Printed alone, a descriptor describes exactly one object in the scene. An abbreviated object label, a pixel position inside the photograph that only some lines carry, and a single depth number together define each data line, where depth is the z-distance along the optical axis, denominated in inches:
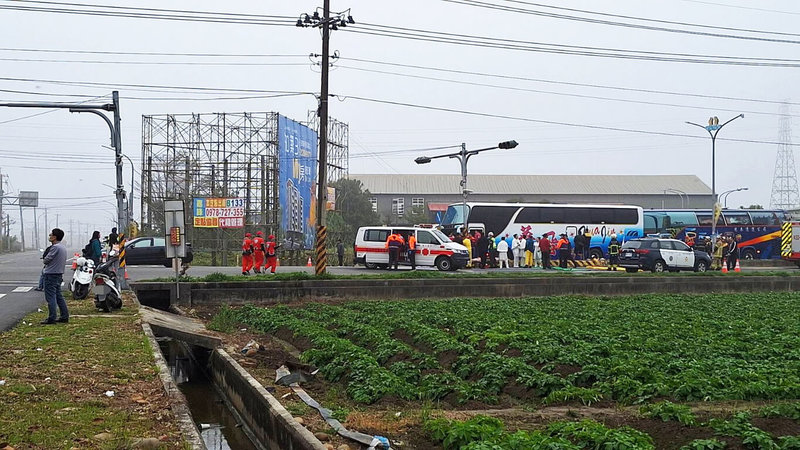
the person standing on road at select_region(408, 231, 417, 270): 1316.4
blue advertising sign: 1779.0
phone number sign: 1649.9
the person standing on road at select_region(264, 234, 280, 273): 1135.0
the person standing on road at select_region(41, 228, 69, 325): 570.6
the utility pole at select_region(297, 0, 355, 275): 1021.2
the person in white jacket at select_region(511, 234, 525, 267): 1595.7
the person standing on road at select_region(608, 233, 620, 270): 1467.8
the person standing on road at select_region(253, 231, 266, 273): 1122.0
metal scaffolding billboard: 1753.2
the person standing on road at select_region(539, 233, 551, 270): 1494.8
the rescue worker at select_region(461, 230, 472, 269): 1440.7
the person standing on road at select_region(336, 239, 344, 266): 1615.4
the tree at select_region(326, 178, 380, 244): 2701.8
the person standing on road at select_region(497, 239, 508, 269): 1537.9
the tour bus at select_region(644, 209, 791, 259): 1923.8
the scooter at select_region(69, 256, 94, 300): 761.0
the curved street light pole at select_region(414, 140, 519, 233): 1459.2
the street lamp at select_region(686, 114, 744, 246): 1679.4
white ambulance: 1342.3
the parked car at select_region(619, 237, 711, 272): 1419.8
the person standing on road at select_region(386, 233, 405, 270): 1310.3
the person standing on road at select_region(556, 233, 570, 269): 1523.1
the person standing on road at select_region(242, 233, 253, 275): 1101.7
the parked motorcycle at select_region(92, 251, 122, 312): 674.8
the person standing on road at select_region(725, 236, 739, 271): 1574.8
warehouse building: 3444.9
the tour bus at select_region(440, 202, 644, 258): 1749.5
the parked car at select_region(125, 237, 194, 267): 1445.6
